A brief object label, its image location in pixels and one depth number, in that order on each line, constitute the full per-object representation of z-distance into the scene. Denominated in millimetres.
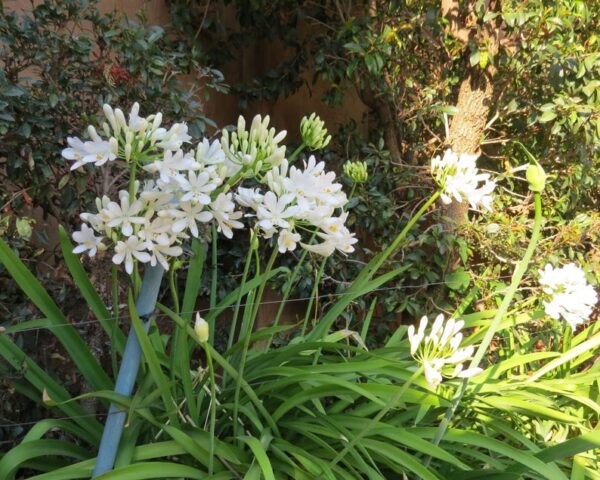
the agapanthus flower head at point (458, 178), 1483
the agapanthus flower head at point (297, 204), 1199
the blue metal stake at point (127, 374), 1283
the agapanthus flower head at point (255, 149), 1191
